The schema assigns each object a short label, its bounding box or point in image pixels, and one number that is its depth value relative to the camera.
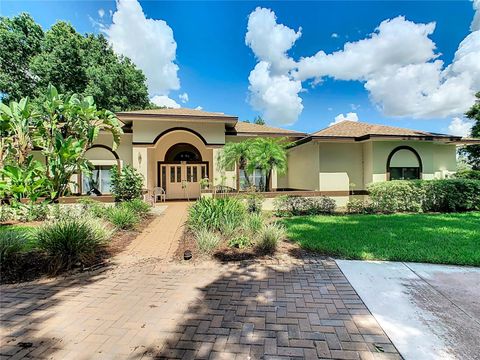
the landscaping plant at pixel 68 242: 5.02
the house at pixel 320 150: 13.83
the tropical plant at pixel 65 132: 4.45
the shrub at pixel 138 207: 10.21
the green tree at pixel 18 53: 21.39
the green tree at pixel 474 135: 23.48
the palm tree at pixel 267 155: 12.09
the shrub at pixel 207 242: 5.95
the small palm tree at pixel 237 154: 12.69
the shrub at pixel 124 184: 12.11
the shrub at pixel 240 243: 6.28
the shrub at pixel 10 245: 4.92
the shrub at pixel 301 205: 11.57
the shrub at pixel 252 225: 7.02
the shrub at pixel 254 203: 11.08
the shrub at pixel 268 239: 6.03
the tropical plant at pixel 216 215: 7.45
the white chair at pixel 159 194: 15.57
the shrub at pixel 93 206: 9.31
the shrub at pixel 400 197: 11.95
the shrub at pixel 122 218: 8.33
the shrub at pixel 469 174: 17.74
